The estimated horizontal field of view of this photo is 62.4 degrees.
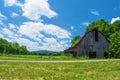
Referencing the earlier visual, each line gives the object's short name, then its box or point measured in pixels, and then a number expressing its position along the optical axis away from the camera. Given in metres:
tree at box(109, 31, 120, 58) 21.35
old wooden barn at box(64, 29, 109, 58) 22.96
